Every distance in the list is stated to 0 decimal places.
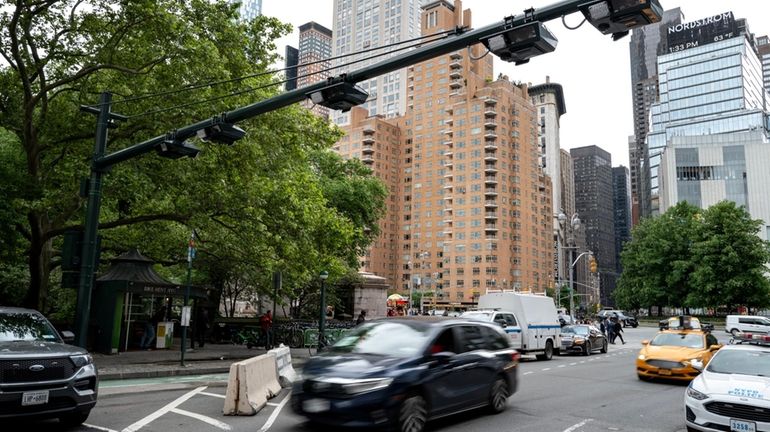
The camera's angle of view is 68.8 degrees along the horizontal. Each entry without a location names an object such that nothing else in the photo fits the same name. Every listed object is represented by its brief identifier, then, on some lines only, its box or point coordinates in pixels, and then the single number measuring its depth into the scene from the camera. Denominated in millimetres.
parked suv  7191
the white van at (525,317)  20812
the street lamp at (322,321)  22719
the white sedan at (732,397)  7441
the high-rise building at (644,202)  184700
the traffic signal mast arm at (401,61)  7535
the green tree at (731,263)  64562
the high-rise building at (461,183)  120562
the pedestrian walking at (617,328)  36075
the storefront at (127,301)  19156
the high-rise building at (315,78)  144250
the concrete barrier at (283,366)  12702
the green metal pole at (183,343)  16234
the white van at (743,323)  42347
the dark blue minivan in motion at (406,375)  7188
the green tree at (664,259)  73000
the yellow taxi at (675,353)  14320
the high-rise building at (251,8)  140125
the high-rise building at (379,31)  173250
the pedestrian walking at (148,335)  21000
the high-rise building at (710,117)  116875
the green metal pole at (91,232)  12492
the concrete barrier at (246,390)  9383
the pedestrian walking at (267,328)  22234
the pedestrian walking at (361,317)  30192
